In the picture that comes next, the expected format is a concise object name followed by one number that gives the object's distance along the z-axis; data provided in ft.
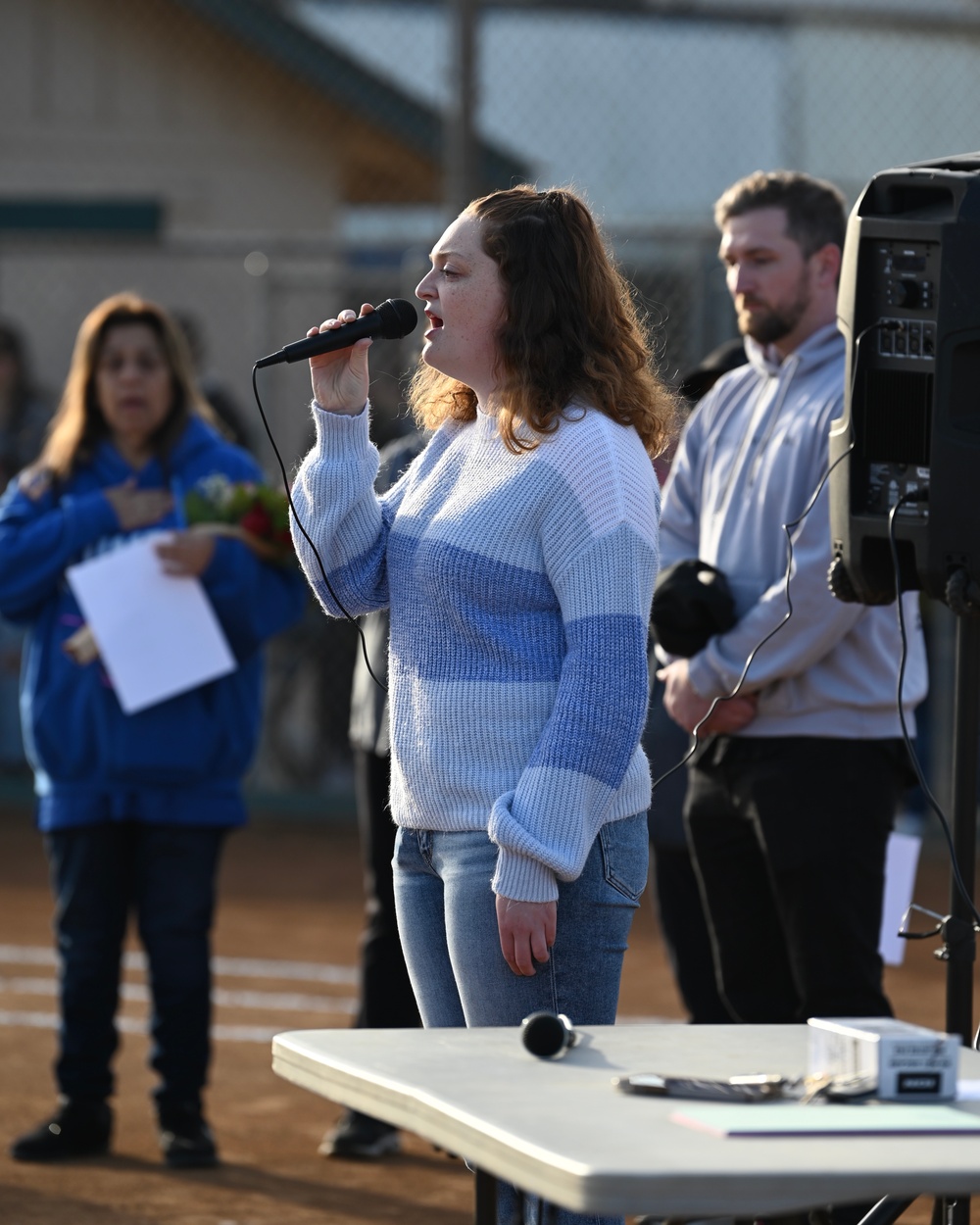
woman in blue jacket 34.60
